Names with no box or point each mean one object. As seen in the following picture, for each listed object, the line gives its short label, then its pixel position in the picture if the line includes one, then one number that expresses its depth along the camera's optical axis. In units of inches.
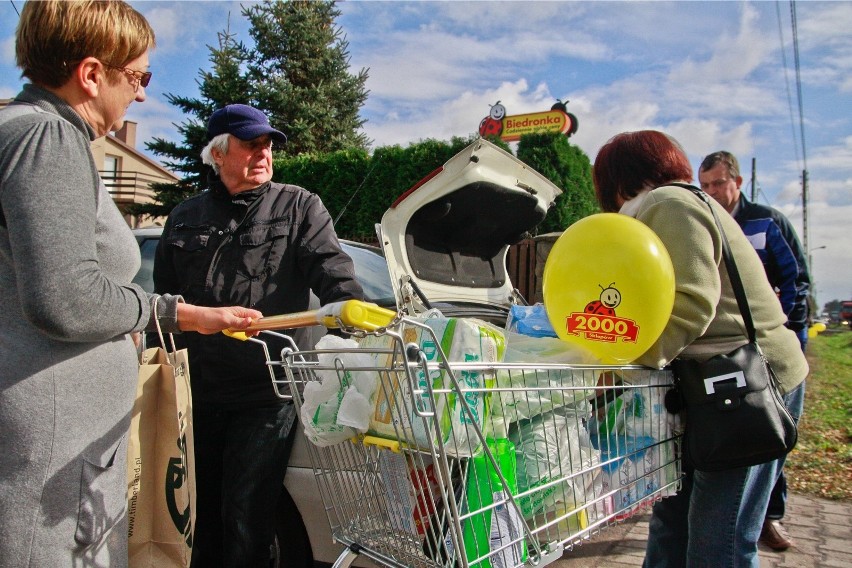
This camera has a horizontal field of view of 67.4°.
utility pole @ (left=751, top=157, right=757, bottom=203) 1462.8
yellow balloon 73.8
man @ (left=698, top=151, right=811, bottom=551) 165.9
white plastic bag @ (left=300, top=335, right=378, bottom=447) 67.9
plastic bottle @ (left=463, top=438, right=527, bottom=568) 66.2
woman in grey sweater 55.4
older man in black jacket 97.7
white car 107.6
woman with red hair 77.5
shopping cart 62.6
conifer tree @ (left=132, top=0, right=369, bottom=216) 629.0
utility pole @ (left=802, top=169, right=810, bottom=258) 1643.7
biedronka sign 575.8
